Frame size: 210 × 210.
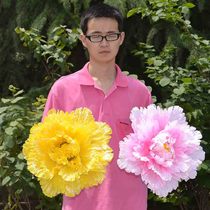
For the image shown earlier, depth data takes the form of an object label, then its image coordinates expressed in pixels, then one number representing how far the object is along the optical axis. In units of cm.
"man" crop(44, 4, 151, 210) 199
